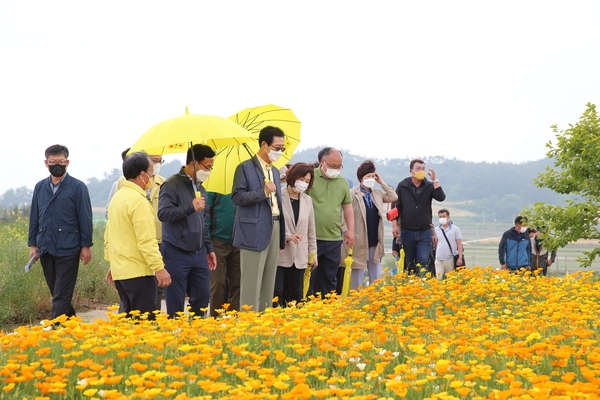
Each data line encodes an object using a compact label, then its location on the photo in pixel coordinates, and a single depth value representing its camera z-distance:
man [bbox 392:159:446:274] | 11.66
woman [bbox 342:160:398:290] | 10.74
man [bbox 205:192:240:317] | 9.63
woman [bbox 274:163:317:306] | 9.36
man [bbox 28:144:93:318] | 8.69
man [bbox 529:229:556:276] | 18.59
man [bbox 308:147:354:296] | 9.86
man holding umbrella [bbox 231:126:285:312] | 8.32
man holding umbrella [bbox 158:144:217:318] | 7.81
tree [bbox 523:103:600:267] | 14.99
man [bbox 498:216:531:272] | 17.38
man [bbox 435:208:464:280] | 16.25
